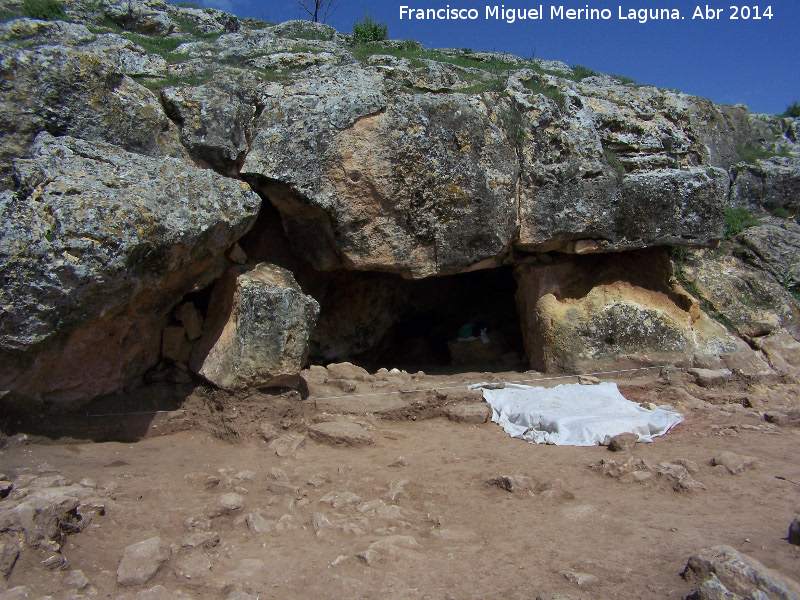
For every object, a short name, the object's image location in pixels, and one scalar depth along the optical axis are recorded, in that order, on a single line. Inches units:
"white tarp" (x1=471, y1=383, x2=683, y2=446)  173.9
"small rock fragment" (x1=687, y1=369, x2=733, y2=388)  212.4
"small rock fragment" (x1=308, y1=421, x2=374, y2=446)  167.3
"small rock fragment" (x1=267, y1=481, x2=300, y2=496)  133.2
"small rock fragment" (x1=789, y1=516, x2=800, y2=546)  103.6
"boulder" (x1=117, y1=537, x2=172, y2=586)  96.6
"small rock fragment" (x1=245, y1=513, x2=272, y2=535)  116.0
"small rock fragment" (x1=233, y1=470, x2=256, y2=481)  139.0
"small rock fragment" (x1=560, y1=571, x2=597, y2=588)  96.2
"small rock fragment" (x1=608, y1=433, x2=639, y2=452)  161.8
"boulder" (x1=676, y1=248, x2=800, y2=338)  250.4
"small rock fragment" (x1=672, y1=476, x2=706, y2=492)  134.1
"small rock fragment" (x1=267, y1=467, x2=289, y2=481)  140.8
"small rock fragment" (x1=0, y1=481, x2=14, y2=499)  113.4
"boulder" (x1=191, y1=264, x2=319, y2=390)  174.6
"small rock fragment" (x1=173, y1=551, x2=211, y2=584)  98.8
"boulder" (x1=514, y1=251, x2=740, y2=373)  223.9
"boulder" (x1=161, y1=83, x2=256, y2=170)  188.4
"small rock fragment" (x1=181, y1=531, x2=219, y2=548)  107.4
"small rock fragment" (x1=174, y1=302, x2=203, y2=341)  188.1
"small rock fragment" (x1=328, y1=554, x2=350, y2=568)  104.3
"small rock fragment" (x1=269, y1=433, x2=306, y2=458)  159.3
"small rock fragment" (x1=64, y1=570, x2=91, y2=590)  93.3
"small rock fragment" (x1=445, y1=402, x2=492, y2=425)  188.7
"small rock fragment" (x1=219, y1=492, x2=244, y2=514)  121.7
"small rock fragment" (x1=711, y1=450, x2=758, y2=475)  144.2
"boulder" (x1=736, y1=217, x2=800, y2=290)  273.0
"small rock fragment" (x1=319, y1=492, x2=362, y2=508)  126.6
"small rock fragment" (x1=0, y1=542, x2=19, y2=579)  91.6
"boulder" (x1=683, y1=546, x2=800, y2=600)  82.9
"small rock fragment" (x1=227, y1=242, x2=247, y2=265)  192.1
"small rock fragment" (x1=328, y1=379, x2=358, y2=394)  203.0
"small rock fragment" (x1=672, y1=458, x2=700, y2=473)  144.2
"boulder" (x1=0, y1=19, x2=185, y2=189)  166.2
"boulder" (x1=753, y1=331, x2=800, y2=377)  233.6
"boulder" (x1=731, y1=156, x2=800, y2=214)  314.3
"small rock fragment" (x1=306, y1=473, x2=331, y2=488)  137.3
